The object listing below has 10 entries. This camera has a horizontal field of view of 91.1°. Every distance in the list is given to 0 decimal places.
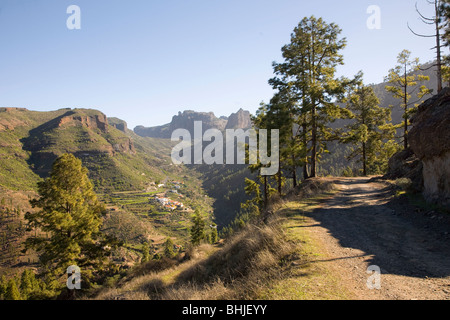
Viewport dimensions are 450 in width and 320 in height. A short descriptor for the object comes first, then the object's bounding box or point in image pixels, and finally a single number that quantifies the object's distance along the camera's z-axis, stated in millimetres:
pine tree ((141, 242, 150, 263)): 74750
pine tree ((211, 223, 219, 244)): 66000
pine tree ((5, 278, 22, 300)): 38719
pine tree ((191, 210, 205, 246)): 46125
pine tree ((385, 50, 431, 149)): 21594
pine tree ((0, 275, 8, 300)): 50631
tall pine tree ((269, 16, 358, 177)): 17500
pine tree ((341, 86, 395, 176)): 24781
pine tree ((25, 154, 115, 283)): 13733
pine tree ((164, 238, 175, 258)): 76400
